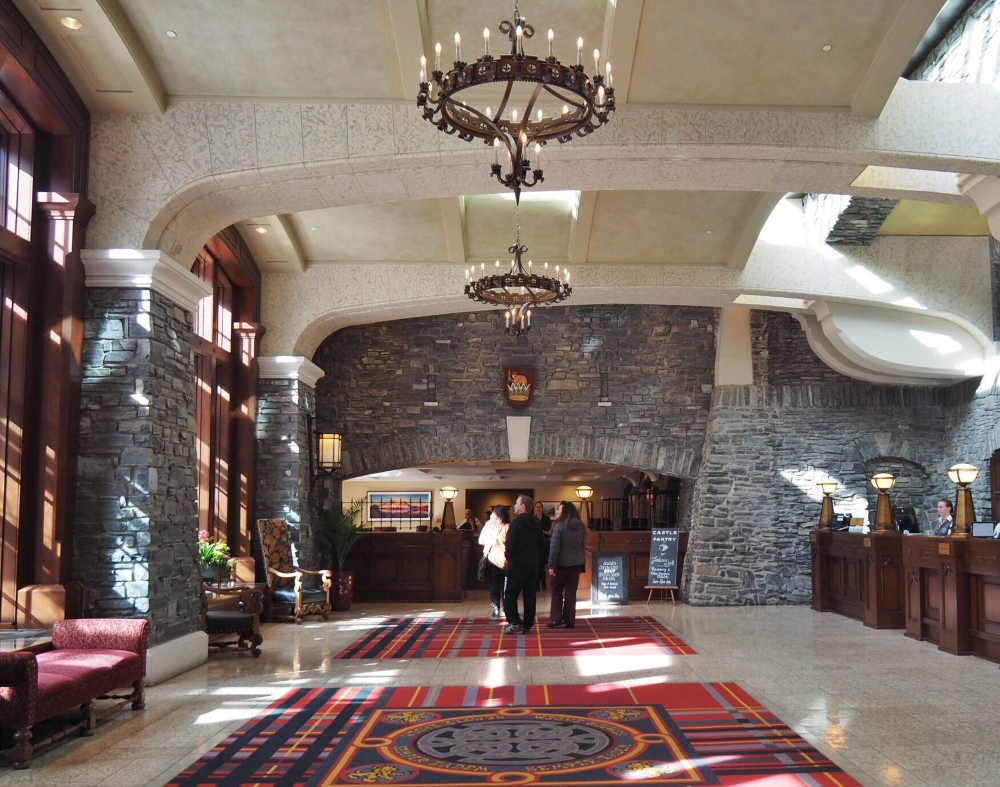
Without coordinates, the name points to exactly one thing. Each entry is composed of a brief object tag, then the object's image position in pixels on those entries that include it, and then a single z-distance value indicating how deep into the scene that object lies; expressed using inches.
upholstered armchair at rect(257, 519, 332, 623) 416.8
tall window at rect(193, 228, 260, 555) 399.2
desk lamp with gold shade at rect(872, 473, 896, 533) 404.8
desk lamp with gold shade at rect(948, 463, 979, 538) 327.3
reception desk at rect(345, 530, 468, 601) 535.5
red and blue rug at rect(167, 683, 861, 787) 174.1
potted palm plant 482.3
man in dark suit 361.7
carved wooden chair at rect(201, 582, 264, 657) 319.3
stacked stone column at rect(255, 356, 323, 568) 451.5
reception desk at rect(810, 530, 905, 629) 395.5
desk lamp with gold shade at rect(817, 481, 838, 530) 483.8
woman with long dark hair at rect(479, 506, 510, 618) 402.9
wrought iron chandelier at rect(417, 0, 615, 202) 167.0
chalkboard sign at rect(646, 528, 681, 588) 522.3
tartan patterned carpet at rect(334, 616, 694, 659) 332.5
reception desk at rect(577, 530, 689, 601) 548.1
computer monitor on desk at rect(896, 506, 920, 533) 462.6
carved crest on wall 522.3
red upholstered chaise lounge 181.6
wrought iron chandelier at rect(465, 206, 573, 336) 333.7
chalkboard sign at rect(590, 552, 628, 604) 516.1
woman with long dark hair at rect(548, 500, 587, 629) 396.2
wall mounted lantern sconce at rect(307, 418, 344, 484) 482.0
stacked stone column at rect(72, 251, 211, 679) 268.2
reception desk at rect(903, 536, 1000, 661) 307.1
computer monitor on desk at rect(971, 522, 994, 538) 330.6
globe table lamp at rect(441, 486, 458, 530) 566.3
